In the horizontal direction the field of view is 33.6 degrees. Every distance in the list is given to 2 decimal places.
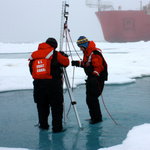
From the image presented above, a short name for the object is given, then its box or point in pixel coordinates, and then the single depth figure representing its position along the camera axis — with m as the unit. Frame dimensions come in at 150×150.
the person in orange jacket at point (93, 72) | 3.56
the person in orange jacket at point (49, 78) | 3.16
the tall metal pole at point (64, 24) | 3.48
